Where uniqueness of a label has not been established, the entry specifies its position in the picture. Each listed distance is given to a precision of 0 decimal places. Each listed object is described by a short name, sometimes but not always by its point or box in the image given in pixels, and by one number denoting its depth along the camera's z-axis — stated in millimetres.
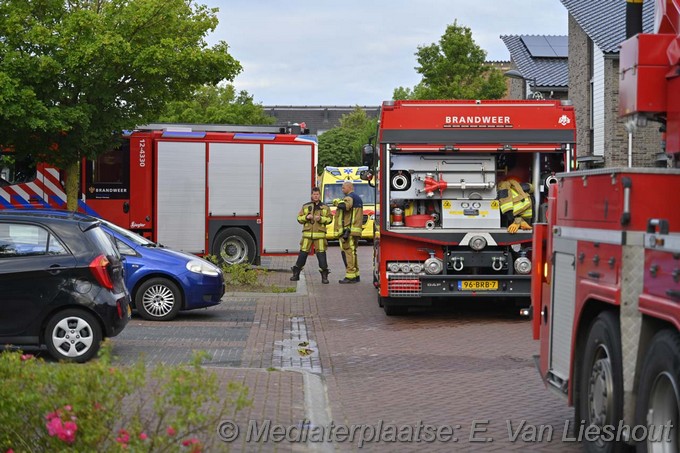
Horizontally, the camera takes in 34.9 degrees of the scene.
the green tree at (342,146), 69375
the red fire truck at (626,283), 5469
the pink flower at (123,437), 5137
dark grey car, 11008
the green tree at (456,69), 44844
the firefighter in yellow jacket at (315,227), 21547
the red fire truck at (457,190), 15086
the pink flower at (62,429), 5102
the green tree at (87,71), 20125
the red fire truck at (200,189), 23531
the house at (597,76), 33656
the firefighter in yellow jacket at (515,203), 15359
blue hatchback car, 15141
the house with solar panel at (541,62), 45219
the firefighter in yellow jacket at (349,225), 21516
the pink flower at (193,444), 5203
